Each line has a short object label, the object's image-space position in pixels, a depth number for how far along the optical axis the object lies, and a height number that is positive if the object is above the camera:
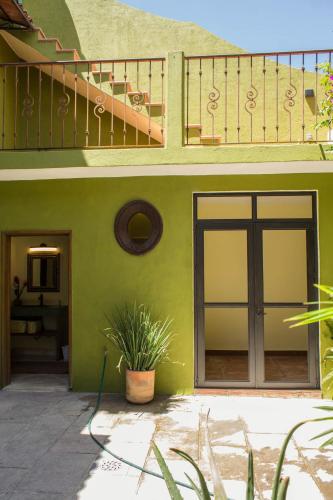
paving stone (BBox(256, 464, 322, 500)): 2.94 -1.56
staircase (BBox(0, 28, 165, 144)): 5.90 +2.67
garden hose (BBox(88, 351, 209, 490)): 3.20 -1.52
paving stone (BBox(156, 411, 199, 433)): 4.15 -1.53
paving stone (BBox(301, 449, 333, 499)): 3.06 -1.55
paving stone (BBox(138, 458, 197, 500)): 2.96 -1.55
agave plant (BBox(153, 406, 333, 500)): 1.22 -0.63
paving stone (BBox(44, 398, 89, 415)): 4.64 -1.52
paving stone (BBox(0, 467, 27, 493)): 3.07 -1.54
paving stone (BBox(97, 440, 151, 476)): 3.41 -1.53
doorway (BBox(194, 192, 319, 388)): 5.29 -0.28
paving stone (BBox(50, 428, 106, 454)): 3.68 -1.53
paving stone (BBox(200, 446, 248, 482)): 3.24 -1.55
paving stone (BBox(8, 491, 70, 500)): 2.91 -1.54
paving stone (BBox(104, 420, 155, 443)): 3.88 -1.53
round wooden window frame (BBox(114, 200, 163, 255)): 5.40 +0.56
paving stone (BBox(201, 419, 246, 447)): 3.85 -1.54
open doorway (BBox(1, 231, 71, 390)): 5.68 -0.69
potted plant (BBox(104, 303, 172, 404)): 4.84 -0.93
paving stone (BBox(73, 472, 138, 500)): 2.94 -1.54
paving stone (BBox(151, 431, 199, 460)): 3.61 -1.54
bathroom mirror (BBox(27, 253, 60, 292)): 8.08 -0.05
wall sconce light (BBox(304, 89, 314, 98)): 6.69 +2.74
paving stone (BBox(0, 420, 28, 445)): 3.95 -1.53
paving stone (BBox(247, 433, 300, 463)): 3.52 -1.55
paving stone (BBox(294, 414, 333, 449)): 3.77 -1.54
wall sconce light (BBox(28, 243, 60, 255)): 8.05 +0.40
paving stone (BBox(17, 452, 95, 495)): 3.05 -1.54
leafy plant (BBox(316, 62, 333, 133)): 4.12 +1.76
